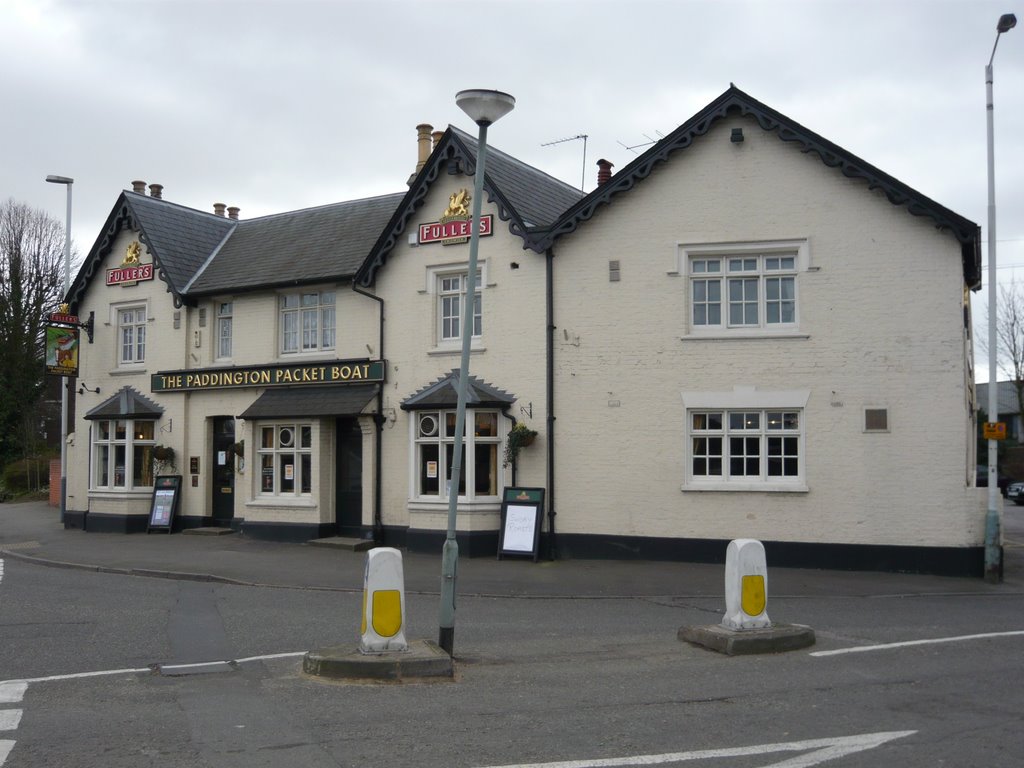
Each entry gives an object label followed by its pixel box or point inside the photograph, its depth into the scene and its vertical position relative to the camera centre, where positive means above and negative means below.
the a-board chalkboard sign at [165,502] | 23.50 -1.37
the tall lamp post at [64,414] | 25.91 +0.79
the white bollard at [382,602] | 9.03 -1.42
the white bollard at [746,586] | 10.06 -1.43
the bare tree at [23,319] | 42.47 +5.31
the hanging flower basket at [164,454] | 23.70 -0.24
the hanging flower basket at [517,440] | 18.45 +0.06
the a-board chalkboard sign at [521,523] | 18.31 -1.45
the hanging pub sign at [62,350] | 25.03 +2.34
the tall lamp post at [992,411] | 15.33 +0.51
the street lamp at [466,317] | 9.67 +1.28
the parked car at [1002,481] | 38.02 -1.64
